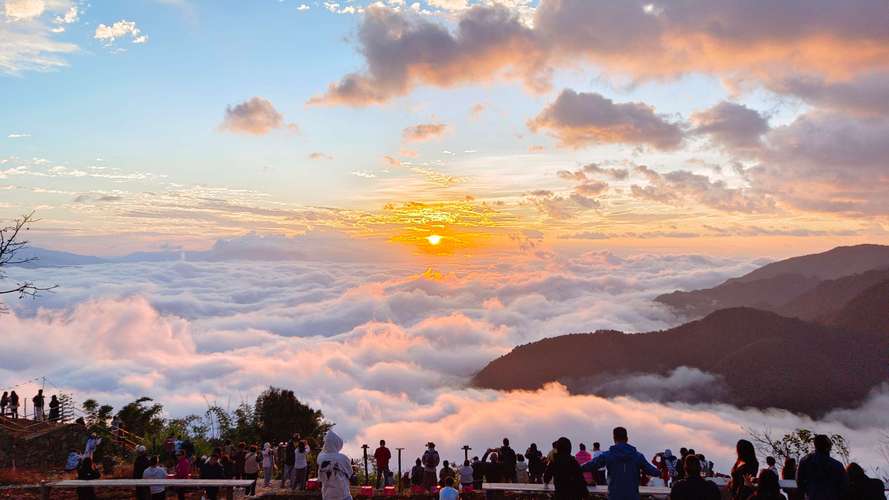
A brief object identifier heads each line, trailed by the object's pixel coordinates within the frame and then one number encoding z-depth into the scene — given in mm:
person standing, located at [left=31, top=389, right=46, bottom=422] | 28614
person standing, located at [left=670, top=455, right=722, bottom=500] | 6555
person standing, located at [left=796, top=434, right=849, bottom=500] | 7711
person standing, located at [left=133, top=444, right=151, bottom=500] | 12266
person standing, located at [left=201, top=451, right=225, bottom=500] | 12742
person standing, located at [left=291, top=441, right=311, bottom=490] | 15781
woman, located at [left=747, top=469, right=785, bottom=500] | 6441
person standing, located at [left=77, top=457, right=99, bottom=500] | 12102
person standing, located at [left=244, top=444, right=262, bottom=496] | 15167
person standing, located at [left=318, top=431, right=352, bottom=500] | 8766
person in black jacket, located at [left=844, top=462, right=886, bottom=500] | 7586
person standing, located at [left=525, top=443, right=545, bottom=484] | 15461
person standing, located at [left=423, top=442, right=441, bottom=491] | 15867
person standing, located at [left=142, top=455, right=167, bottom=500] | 11594
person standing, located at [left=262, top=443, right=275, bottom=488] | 16859
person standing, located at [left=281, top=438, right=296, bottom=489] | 16250
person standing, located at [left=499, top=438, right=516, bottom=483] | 15339
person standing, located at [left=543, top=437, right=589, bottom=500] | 8148
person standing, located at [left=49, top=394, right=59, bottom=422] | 28878
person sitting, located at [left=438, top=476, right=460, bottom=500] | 10184
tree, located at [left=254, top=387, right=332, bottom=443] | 46678
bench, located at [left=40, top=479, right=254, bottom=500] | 11367
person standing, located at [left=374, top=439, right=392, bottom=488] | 16469
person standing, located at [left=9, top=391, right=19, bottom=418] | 29733
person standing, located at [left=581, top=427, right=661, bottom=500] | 7680
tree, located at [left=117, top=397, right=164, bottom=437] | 34938
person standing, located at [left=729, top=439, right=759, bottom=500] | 7000
